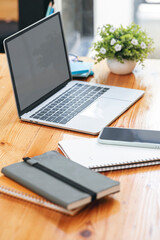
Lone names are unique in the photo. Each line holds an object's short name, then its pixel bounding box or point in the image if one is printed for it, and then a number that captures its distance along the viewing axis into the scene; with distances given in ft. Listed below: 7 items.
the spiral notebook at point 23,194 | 3.32
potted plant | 5.41
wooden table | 3.20
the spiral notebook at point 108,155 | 3.75
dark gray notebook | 3.30
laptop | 4.48
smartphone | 3.93
